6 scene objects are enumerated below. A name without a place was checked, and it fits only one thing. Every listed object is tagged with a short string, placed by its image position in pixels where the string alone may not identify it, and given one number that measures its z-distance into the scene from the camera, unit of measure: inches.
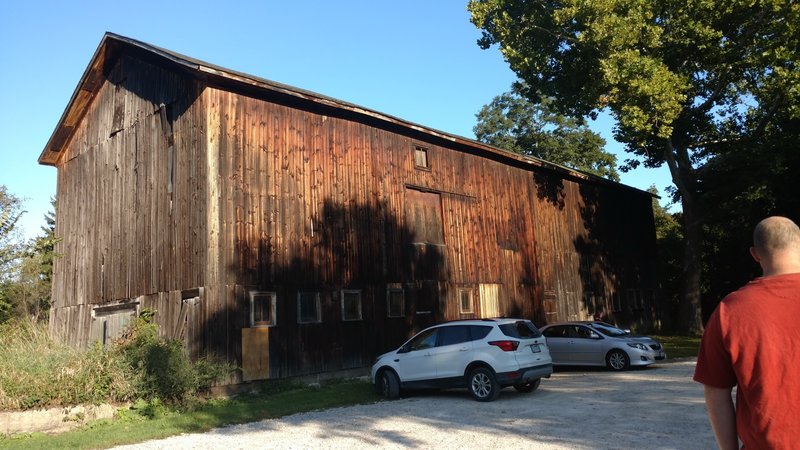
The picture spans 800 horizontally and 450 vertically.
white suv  517.0
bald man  109.4
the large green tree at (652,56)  938.1
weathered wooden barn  671.1
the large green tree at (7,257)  623.2
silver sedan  701.9
